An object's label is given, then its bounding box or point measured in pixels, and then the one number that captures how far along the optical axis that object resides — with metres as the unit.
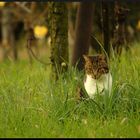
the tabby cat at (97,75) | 11.45
